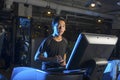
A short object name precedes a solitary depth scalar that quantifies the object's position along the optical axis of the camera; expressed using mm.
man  2000
